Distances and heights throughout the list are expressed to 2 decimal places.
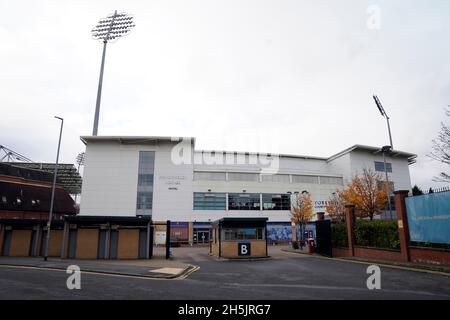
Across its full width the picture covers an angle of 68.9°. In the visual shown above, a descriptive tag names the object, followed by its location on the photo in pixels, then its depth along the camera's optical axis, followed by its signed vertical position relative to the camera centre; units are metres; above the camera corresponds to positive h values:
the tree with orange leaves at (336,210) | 43.22 +2.63
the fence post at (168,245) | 25.88 -1.27
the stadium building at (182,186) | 52.38 +7.13
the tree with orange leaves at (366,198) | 36.09 +3.46
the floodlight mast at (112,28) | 61.56 +37.07
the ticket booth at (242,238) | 27.50 -0.72
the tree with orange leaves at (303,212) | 39.07 +2.11
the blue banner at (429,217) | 16.16 +0.66
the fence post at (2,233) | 27.37 -0.38
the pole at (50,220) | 22.76 +0.59
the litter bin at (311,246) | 30.44 -1.49
